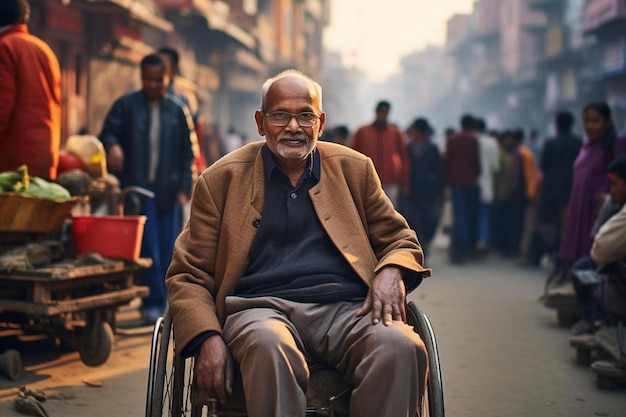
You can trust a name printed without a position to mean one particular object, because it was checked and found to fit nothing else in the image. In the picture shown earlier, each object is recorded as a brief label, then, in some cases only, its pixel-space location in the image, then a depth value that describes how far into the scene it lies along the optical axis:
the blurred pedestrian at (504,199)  13.82
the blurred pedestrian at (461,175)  12.84
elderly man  3.25
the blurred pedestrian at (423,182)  12.59
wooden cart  5.19
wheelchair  3.19
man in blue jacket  7.07
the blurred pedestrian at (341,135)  13.98
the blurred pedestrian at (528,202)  12.88
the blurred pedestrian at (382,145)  11.50
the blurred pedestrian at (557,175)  10.84
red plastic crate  5.80
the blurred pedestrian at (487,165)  13.22
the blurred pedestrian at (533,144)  18.42
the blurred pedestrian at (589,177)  7.93
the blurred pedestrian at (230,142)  20.59
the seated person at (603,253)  5.63
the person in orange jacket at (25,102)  5.68
